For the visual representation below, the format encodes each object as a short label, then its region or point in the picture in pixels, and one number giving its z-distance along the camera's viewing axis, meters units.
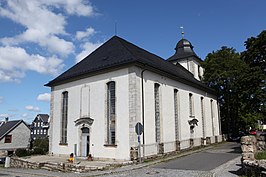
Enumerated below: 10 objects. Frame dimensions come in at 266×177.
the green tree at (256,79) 19.09
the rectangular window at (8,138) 43.59
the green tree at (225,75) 31.01
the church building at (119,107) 16.55
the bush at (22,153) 26.11
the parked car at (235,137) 32.68
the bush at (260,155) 10.08
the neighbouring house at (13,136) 43.18
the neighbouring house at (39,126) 72.81
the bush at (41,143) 34.94
